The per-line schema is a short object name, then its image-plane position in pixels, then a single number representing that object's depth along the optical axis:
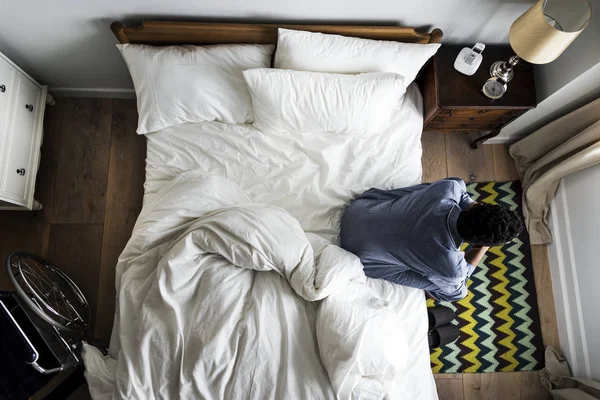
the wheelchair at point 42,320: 1.36
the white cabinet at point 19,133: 1.75
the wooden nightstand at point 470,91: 1.82
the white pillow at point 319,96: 1.65
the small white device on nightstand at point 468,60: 1.81
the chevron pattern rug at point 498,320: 2.11
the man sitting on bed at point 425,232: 1.24
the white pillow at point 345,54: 1.68
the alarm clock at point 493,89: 1.81
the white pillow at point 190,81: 1.69
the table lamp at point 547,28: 1.42
